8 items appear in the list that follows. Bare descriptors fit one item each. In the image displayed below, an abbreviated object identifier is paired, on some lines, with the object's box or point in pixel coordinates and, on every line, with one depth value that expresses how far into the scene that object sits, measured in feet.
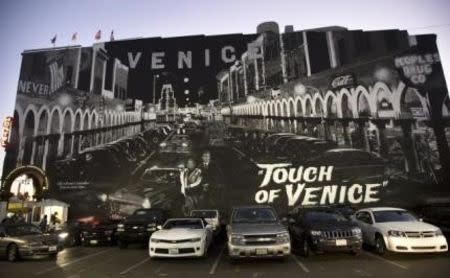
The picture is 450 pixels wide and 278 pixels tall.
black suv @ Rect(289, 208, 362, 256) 30.86
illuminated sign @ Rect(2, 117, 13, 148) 85.05
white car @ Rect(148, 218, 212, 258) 31.48
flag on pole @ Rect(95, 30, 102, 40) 94.53
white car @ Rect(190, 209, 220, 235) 47.68
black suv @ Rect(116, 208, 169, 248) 45.03
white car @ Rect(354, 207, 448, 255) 30.86
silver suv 28.63
